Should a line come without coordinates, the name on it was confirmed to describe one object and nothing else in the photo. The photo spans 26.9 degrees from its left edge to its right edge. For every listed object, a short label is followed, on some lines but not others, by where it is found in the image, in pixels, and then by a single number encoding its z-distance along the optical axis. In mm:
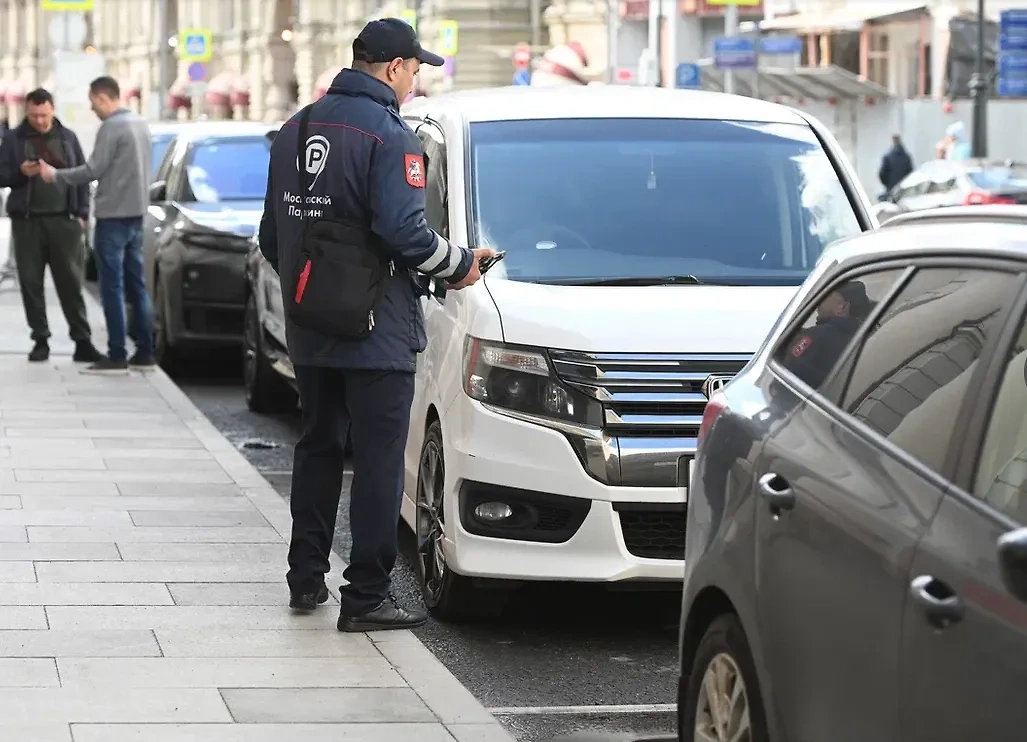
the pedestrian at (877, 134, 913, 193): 40344
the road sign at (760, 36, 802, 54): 41094
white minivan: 6816
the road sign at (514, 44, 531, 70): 53219
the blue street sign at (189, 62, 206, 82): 61288
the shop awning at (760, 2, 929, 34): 45406
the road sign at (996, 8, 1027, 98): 35125
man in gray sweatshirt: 14148
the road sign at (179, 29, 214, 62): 64812
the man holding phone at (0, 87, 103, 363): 14680
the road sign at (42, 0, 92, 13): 25797
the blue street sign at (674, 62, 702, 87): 46125
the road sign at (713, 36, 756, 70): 39469
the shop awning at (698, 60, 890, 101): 44125
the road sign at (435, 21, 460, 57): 56031
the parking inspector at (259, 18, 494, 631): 6648
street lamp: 37375
